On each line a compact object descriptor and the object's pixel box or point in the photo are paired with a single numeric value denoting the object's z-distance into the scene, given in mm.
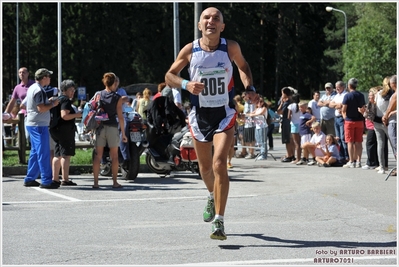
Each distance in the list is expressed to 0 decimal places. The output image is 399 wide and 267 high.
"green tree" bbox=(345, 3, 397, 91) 74288
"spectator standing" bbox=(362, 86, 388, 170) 18328
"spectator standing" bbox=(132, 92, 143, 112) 24747
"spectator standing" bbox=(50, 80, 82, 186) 14680
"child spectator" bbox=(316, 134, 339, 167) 19703
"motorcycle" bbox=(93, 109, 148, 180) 15750
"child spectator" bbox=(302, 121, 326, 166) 20156
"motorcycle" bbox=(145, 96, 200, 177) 16188
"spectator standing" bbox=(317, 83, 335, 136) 21312
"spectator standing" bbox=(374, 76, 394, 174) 16891
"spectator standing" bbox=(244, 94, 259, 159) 23125
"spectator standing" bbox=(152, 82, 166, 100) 18027
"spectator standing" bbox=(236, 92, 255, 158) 23281
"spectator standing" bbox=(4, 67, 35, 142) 17078
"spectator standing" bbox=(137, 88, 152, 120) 21953
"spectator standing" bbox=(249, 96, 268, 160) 22625
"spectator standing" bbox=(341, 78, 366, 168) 19062
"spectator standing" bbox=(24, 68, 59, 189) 14195
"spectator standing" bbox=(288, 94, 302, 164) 21147
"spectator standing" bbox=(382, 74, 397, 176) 15898
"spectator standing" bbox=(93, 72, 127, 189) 14578
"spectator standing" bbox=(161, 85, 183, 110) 17250
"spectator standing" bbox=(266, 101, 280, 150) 27522
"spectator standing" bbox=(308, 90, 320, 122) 21986
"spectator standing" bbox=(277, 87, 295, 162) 21922
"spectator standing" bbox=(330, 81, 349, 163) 20188
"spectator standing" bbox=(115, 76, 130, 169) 15602
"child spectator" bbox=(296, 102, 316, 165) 20891
